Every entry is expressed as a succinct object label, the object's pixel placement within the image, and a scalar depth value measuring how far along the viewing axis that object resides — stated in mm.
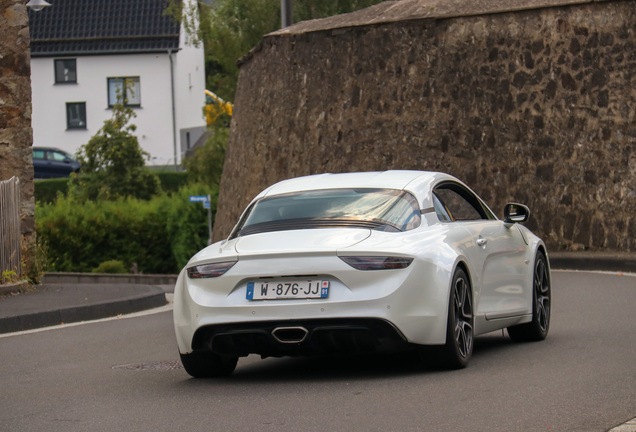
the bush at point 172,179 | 56344
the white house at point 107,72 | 66562
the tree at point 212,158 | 47781
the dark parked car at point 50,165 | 59188
